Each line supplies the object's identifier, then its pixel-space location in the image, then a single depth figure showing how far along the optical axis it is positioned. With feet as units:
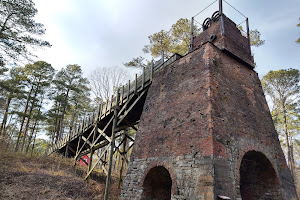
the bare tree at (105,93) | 72.33
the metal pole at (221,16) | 27.53
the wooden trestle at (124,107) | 33.47
